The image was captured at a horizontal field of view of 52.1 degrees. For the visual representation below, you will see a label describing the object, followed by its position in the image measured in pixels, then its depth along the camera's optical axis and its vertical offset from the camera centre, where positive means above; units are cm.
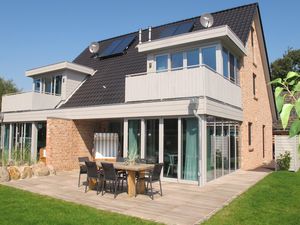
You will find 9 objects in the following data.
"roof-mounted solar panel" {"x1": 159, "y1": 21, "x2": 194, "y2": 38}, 1747 +617
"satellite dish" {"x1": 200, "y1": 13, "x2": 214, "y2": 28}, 1577 +589
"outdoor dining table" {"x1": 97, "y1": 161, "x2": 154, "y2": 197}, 988 -120
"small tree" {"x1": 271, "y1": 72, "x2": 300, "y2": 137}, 129 +13
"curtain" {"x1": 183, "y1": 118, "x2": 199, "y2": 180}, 1215 -61
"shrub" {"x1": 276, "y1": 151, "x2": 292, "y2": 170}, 1692 -146
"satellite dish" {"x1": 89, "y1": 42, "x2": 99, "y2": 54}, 2330 +660
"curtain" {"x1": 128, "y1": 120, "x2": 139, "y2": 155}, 1397 -7
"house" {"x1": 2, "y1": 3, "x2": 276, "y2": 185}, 1249 +164
